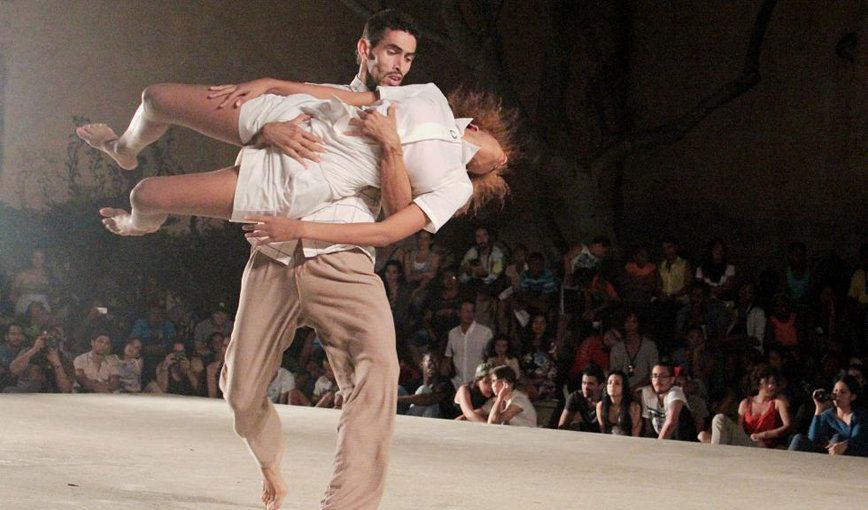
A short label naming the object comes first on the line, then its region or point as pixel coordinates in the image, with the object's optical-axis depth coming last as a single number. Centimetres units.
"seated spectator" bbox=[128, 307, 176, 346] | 858
